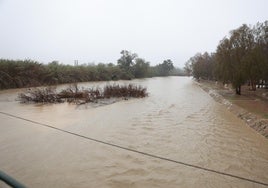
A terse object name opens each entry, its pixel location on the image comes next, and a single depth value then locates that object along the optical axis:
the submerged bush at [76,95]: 11.05
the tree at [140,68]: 47.98
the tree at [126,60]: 45.10
